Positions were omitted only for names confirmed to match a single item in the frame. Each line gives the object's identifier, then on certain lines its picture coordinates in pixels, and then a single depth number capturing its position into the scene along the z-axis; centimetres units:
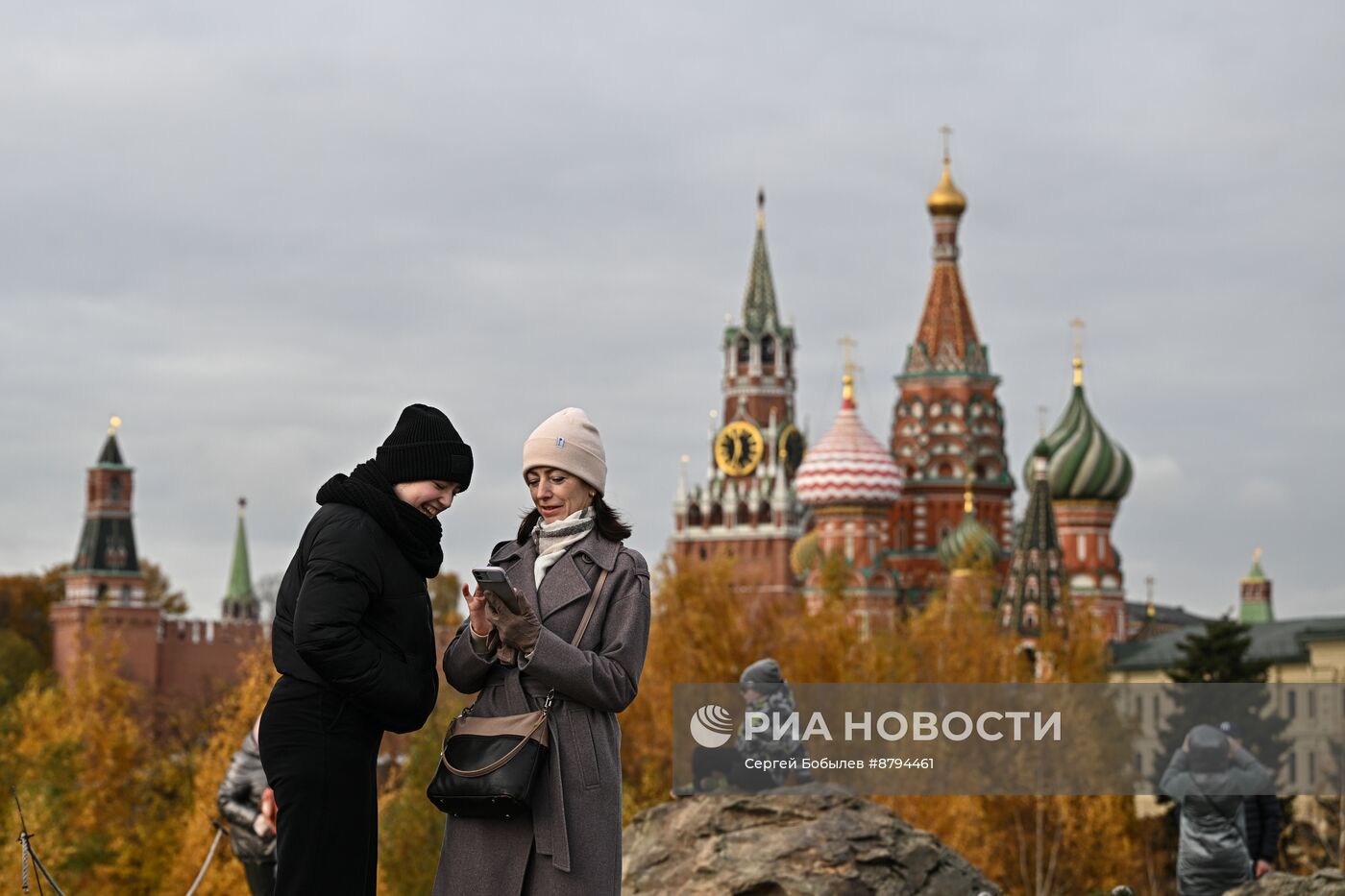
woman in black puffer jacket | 556
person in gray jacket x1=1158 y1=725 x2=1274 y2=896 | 1018
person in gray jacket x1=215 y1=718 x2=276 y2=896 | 955
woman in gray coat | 568
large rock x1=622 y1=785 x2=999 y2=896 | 1010
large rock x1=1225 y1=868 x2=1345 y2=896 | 932
